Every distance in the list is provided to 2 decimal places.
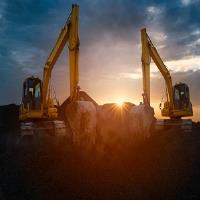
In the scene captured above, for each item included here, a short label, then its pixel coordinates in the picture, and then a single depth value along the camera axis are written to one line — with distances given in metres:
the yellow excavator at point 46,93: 12.82
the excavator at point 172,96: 15.91
